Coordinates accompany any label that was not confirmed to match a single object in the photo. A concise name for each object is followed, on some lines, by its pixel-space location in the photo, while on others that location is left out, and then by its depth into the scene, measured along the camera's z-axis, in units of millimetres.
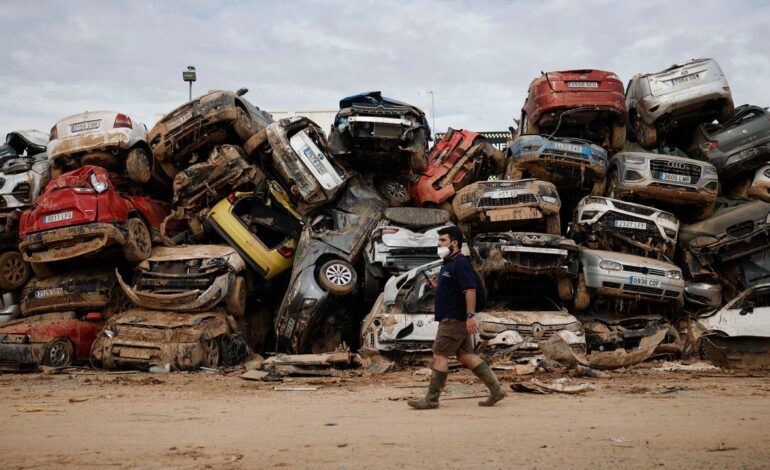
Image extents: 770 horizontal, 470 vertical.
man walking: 6195
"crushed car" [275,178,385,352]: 10445
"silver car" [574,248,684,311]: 10180
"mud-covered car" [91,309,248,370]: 9758
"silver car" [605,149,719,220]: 11469
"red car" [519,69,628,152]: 12328
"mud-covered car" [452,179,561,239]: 10820
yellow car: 11453
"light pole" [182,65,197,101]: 20516
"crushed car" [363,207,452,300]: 10602
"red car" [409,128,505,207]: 12586
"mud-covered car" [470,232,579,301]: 9961
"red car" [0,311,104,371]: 10000
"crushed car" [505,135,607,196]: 11750
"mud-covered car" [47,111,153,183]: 12016
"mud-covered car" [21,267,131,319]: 10891
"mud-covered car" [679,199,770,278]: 10688
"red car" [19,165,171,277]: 10383
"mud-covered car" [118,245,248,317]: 10312
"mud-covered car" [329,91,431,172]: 11836
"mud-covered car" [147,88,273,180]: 12398
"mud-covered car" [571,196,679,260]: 10930
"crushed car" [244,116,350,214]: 11664
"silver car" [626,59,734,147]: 12547
